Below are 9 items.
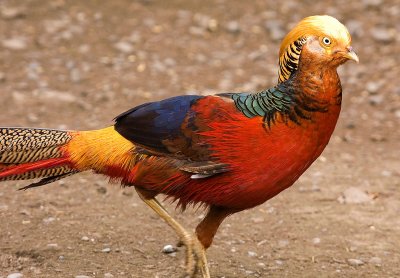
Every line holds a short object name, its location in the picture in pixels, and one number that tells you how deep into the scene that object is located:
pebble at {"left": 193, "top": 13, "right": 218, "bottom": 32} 17.25
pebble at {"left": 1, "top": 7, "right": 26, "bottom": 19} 17.12
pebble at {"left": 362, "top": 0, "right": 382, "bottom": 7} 17.42
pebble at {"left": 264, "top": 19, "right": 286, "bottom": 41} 16.84
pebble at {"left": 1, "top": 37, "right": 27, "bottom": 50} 16.23
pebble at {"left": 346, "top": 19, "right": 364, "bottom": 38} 16.64
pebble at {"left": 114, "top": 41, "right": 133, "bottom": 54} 16.34
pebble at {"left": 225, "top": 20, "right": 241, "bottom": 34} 17.17
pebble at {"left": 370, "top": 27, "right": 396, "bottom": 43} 16.48
